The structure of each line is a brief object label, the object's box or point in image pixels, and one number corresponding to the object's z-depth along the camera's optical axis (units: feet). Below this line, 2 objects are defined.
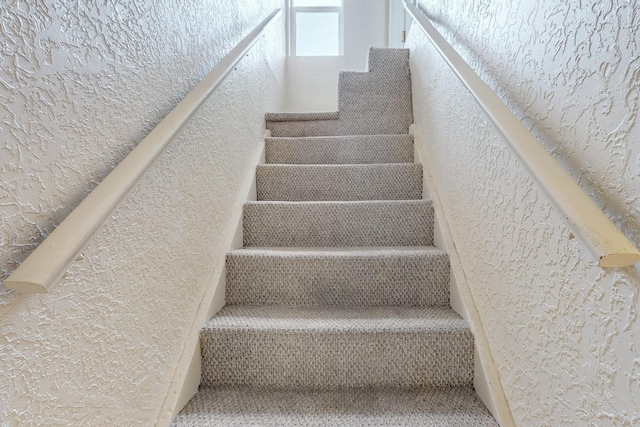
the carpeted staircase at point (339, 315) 3.17
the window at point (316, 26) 11.43
